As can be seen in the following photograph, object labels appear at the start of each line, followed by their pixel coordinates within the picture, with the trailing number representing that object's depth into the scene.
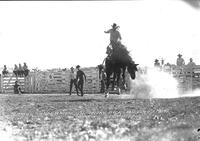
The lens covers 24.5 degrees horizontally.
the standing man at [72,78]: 29.22
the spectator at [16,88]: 34.48
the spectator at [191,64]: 32.53
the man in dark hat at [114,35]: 20.72
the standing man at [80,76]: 27.00
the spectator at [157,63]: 33.08
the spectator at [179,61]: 33.94
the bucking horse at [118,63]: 21.23
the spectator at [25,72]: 39.03
